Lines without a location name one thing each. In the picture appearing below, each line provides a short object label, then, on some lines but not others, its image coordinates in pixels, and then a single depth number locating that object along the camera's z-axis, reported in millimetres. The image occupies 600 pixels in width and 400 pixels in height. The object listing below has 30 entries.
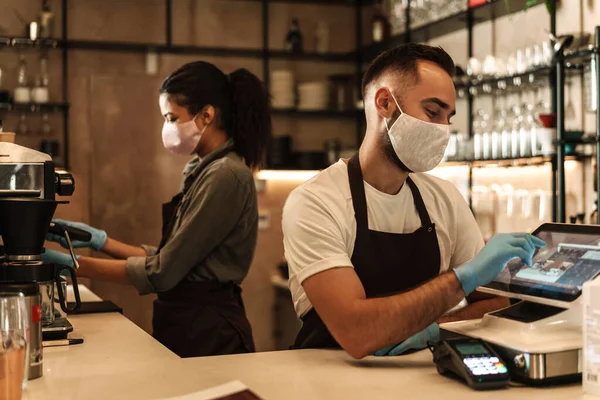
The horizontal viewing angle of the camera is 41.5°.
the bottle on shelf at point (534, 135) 3740
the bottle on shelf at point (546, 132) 3680
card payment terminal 1505
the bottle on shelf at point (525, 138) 3949
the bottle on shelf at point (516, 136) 4020
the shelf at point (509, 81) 3968
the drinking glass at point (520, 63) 4055
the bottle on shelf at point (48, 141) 5180
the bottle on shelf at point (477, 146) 4352
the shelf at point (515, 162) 3897
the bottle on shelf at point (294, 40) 5895
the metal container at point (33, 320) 1640
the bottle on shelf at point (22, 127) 5312
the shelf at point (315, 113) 5832
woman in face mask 2615
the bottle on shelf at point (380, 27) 5727
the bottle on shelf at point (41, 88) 5180
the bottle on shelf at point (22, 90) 5125
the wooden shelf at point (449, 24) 4398
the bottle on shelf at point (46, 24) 5199
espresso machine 1695
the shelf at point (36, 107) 5100
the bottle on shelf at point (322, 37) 6012
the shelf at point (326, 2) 6059
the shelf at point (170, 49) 5152
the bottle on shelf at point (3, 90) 5039
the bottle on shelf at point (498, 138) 4176
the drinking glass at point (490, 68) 4277
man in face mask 1749
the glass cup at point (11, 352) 1432
